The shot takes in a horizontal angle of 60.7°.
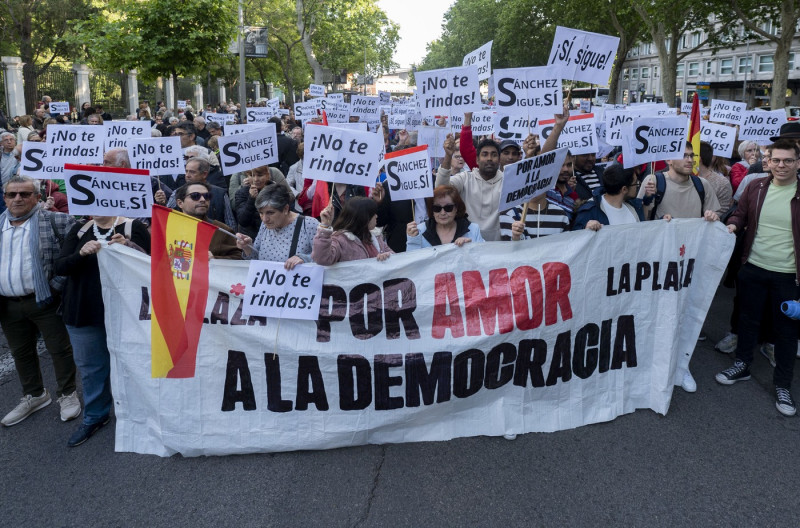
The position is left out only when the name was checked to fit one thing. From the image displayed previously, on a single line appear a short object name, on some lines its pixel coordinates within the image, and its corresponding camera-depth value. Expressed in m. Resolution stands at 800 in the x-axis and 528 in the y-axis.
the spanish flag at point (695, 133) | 6.86
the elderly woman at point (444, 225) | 4.81
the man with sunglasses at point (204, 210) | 4.74
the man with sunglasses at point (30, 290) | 4.63
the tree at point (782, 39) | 23.22
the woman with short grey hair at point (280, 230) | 4.68
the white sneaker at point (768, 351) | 5.96
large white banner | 4.26
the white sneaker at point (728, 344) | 6.15
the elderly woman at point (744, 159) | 8.23
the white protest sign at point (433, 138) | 9.09
